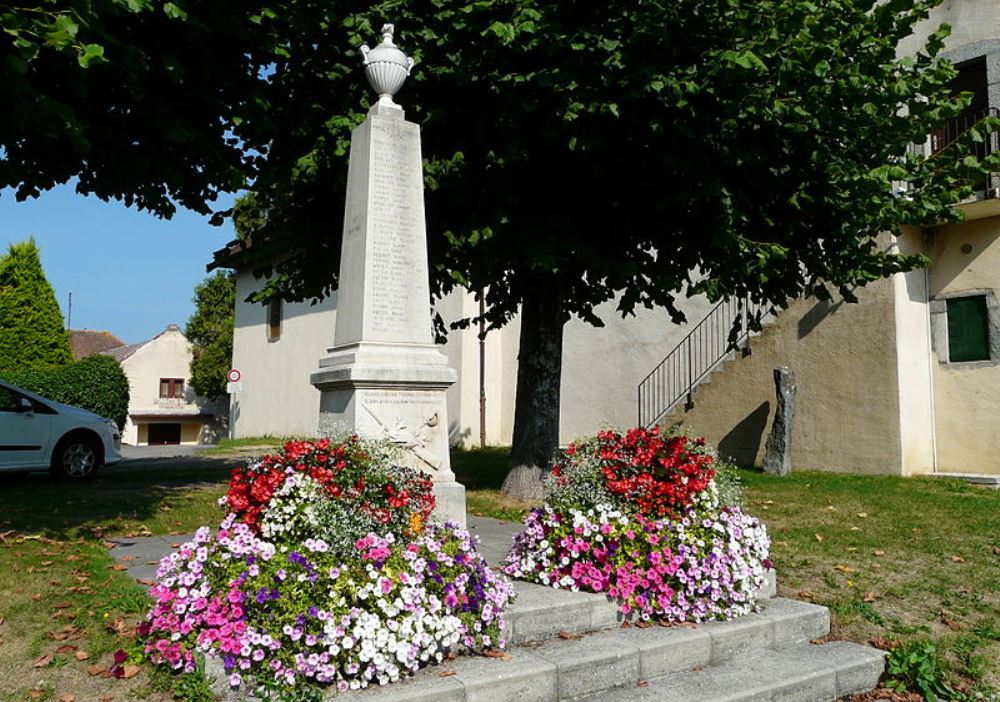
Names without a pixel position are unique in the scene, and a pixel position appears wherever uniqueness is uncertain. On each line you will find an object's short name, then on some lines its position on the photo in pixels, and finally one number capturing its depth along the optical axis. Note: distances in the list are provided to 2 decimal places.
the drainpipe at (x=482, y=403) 18.66
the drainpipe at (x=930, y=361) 12.53
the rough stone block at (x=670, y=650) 4.18
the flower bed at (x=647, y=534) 4.70
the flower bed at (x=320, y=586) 3.57
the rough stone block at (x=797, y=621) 4.77
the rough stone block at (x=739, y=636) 4.45
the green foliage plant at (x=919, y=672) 4.25
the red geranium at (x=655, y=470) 5.02
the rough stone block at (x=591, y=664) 3.90
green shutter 11.98
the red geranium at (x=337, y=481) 4.15
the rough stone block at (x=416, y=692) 3.44
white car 10.67
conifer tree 24.31
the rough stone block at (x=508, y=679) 3.62
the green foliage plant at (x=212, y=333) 33.91
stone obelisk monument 5.54
